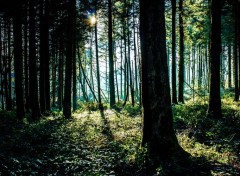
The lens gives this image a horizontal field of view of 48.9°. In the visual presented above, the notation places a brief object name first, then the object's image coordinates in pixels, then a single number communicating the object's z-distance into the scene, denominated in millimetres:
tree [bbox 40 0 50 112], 17884
